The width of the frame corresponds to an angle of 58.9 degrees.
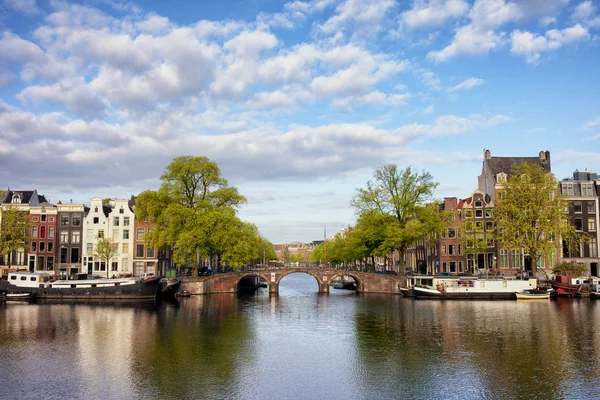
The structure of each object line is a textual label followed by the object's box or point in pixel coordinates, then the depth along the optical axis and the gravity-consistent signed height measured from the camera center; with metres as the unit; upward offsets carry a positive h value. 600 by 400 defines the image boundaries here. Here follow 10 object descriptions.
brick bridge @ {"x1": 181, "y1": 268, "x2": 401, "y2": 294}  86.31 -4.90
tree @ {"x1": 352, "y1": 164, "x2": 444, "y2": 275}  84.69 +7.22
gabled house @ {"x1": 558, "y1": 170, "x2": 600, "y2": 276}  91.56 +5.56
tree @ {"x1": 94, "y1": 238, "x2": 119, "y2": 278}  88.19 +0.58
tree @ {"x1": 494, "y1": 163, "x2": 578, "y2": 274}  78.31 +5.21
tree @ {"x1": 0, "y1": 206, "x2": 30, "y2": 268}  84.06 +4.09
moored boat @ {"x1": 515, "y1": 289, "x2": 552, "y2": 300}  74.75 -6.45
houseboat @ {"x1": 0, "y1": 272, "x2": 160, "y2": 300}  77.50 -4.90
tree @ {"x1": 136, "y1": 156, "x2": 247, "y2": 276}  81.62 +6.68
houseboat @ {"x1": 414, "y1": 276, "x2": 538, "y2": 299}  77.06 -5.77
